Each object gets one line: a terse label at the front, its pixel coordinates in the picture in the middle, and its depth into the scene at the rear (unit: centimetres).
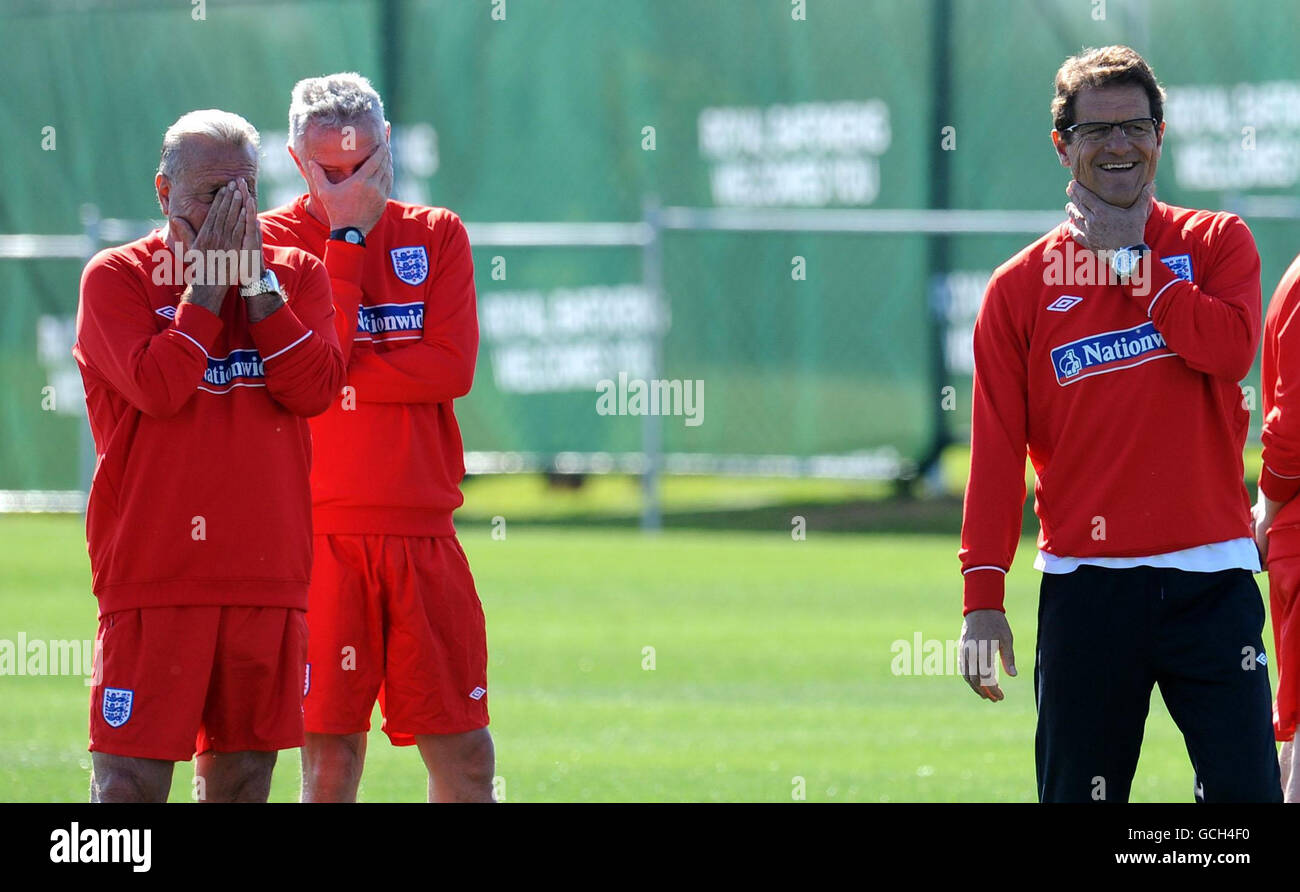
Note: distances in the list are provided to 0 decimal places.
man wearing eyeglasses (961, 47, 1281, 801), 992
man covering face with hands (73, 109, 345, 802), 1007
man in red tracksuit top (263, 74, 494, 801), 1150
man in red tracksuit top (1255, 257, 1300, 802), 1139
